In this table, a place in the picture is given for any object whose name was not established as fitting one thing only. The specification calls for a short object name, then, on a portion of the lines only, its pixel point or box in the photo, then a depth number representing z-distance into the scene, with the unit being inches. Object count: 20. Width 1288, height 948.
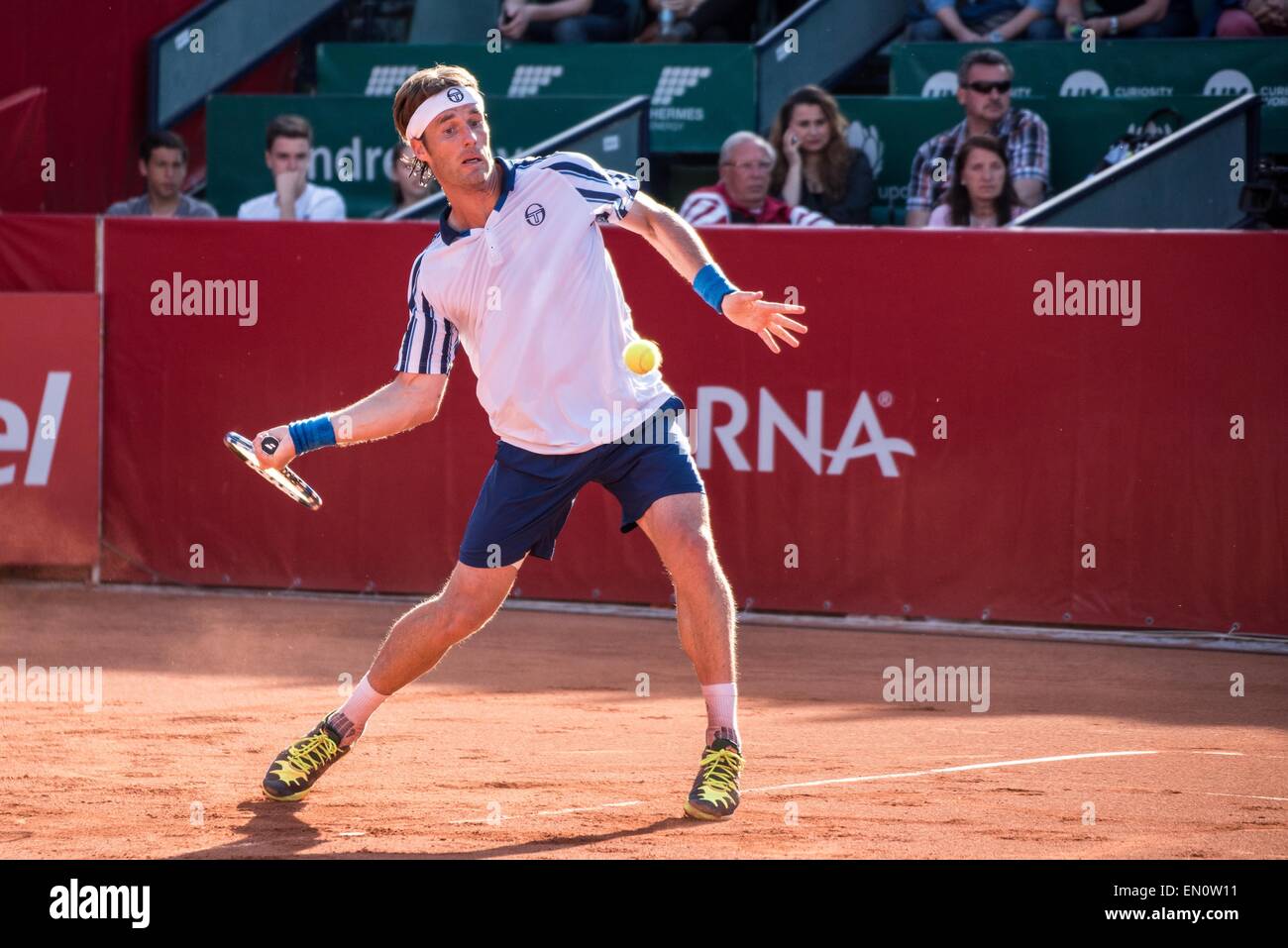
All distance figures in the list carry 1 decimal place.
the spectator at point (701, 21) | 520.4
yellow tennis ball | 212.5
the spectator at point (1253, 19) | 462.9
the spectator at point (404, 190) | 457.7
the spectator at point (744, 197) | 405.4
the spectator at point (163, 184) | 448.5
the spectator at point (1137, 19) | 478.0
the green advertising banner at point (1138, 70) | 456.4
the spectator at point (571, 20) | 527.8
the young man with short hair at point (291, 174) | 447.5
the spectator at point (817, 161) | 425.4
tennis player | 215.6
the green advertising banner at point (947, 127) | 442.3
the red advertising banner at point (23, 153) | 464.8
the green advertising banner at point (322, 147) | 506.0
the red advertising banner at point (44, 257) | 398.6
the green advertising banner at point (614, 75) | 497.0
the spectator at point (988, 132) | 422.3
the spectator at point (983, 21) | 486.0
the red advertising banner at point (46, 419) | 394.3
